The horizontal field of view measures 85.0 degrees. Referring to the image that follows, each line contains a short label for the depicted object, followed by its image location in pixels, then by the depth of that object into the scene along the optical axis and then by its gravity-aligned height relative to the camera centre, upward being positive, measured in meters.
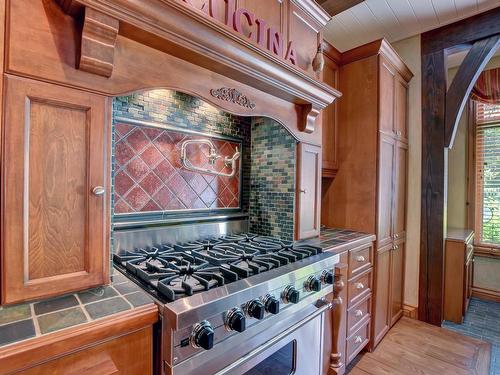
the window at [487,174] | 3.10 +0.17
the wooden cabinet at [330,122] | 2.23 +0.54
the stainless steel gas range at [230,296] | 0.82 -0.39
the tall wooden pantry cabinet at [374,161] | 2.15 +0.22
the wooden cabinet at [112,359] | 0.65 -0.46
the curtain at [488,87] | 2.93 +1.10
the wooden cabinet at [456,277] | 2.47 -0.82
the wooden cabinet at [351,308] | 1.62 -0.80
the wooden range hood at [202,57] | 0.83 +0.51
